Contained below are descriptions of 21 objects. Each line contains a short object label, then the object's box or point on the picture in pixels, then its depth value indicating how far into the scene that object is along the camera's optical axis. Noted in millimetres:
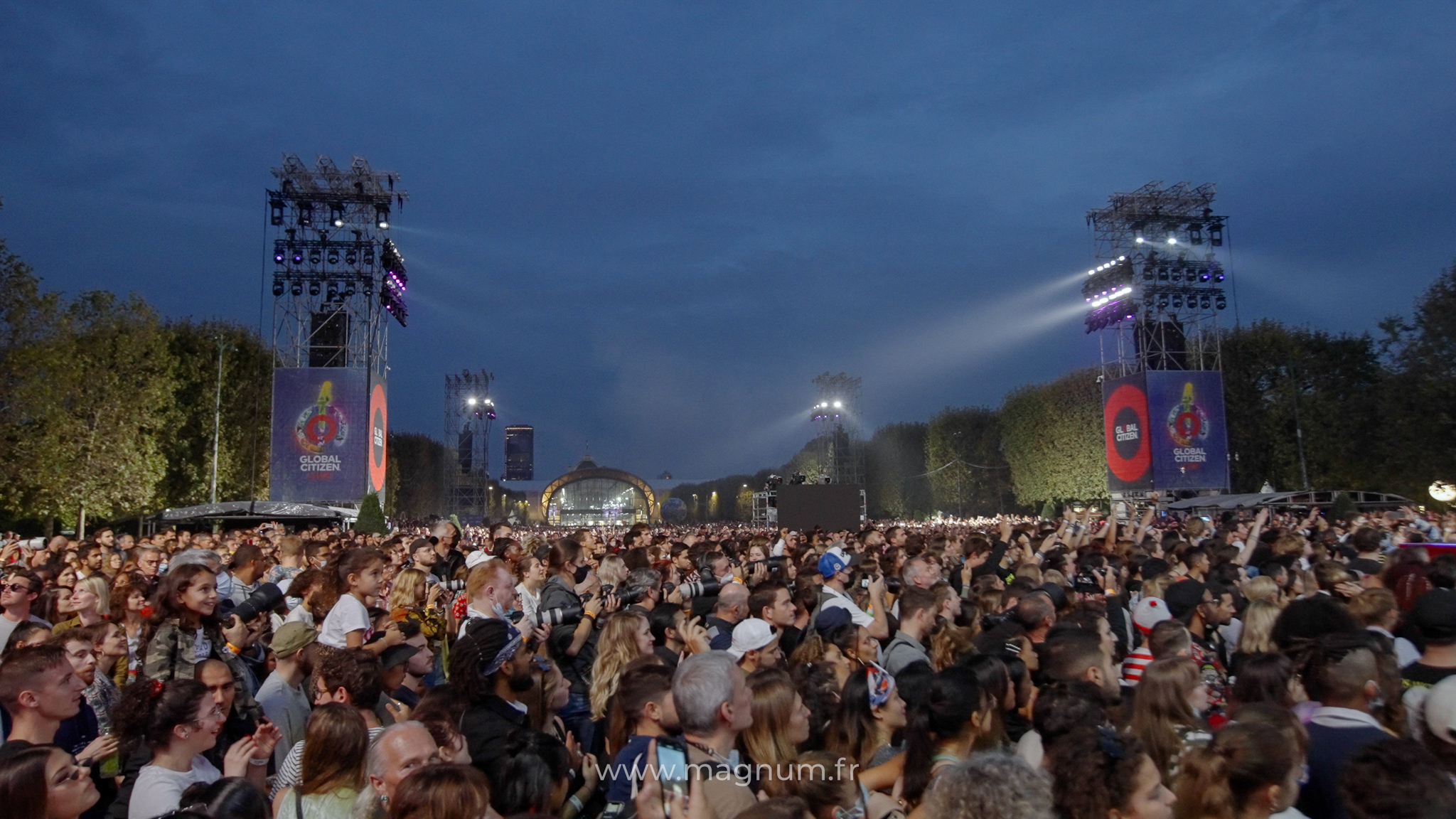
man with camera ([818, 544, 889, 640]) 5977
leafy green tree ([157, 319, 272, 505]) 34156
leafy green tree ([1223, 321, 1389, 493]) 34750
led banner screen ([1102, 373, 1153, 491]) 35719
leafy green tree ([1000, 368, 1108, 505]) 45156
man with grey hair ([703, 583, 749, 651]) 6016
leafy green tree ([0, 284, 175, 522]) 22188
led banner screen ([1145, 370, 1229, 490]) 35094
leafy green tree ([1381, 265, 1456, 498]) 28469
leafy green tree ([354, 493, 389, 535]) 27359
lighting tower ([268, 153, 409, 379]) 35469
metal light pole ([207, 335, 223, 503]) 31734
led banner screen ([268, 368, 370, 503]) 32688
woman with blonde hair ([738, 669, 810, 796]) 3604
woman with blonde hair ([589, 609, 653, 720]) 4746
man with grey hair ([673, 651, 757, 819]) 3117
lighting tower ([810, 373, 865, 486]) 51375
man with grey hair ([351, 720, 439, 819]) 3145
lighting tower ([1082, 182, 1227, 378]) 38312
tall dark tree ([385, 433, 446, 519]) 63781
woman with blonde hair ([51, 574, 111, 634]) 6137
